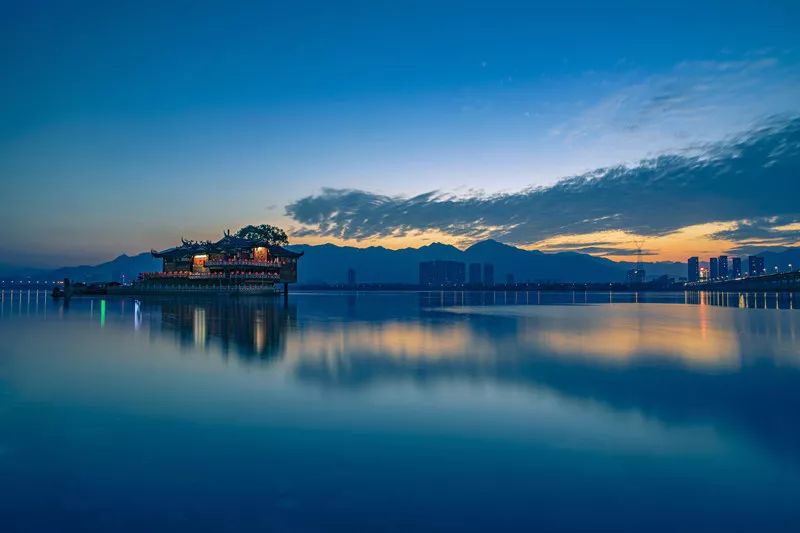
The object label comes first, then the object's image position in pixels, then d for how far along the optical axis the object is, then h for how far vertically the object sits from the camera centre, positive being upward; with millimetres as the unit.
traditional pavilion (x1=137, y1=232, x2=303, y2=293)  88188 +2678
